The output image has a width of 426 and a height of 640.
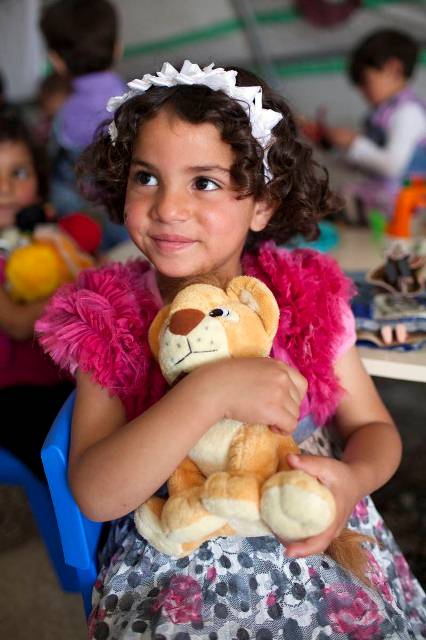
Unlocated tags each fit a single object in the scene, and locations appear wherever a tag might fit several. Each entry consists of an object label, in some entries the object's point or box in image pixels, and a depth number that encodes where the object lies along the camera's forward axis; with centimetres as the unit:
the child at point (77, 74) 184
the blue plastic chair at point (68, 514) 73
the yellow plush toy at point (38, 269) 120
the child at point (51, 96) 269
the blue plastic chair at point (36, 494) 105
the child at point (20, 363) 108
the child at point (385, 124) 191
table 87
